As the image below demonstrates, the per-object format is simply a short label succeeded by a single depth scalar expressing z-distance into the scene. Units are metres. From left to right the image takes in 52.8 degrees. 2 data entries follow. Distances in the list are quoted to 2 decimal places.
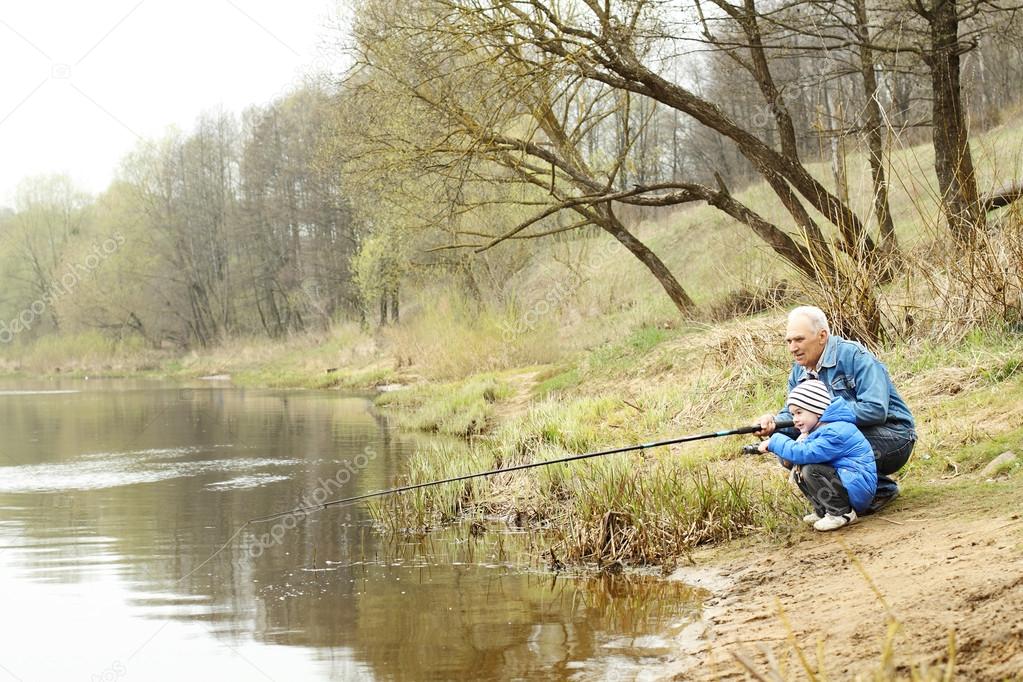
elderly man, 6.05
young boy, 5.91
